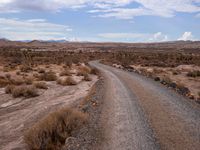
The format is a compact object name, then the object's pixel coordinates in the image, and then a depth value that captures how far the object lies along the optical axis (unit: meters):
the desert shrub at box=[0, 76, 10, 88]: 22.60
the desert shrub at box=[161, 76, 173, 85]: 23.51
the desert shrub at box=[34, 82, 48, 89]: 21.95
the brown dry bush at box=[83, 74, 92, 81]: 28.13
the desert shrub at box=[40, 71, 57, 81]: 26.46
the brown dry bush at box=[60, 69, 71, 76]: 31.23
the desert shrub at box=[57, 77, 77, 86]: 24.41
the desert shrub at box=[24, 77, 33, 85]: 23.69
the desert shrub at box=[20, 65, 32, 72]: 34.17
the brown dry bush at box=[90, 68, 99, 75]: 34.62
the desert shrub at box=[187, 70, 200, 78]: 31.51
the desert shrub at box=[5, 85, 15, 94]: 19.88
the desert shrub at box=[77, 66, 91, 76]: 32.15
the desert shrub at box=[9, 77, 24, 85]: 23.16
